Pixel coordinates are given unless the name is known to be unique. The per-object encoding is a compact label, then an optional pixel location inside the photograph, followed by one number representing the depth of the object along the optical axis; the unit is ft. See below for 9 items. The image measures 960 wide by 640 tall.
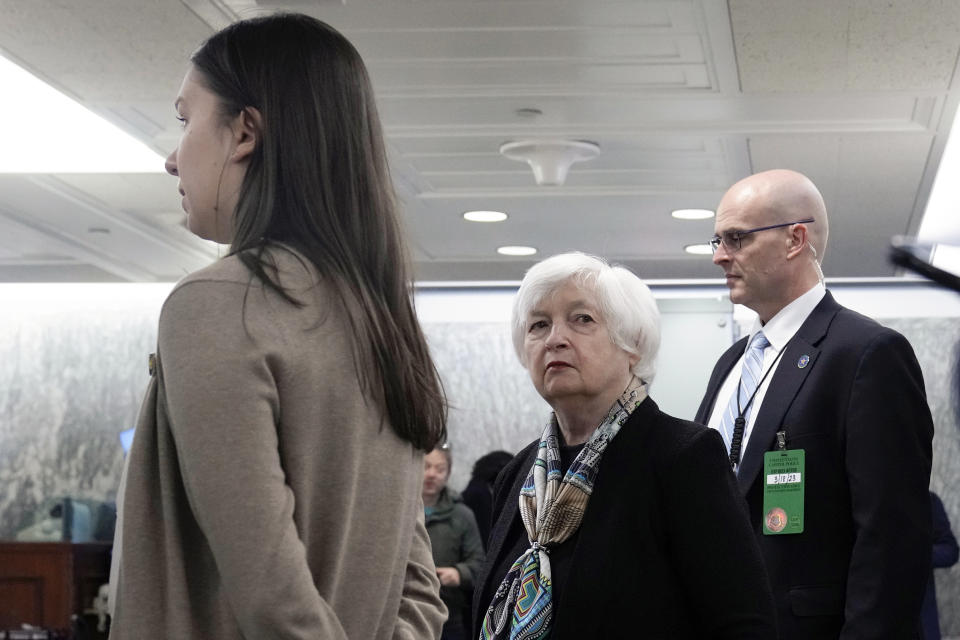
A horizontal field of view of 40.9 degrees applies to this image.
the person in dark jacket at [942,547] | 21.30
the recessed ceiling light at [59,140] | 19.70
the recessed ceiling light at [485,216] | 25.91
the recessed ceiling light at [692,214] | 25.98
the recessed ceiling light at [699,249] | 29.76
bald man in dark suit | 7.71
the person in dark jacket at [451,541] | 21.01
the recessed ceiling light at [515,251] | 29.94
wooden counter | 24.68
